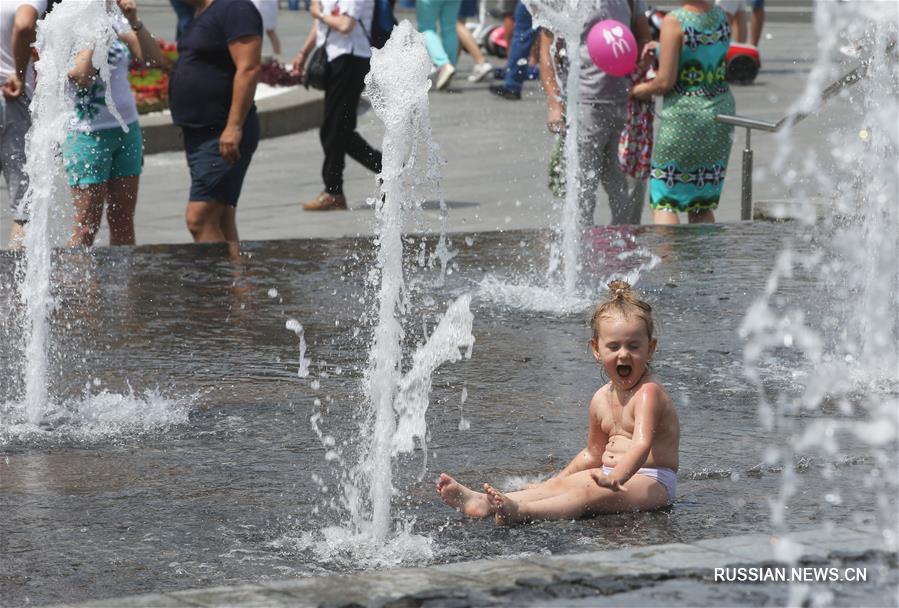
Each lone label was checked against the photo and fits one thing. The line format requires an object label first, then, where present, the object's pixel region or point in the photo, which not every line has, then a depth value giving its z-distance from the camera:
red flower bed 31.45
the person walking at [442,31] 36.53
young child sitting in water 9.07
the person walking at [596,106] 18.34
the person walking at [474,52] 39.62
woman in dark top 16.25
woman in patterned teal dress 17.62
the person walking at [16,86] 16.41
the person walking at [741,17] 38.25
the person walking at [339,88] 23.70
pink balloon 17.69
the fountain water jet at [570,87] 16.70
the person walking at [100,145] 16.41
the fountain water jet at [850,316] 10.78
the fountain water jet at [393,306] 9.30
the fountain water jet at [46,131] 12.75
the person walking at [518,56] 32.28
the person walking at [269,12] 30.48
